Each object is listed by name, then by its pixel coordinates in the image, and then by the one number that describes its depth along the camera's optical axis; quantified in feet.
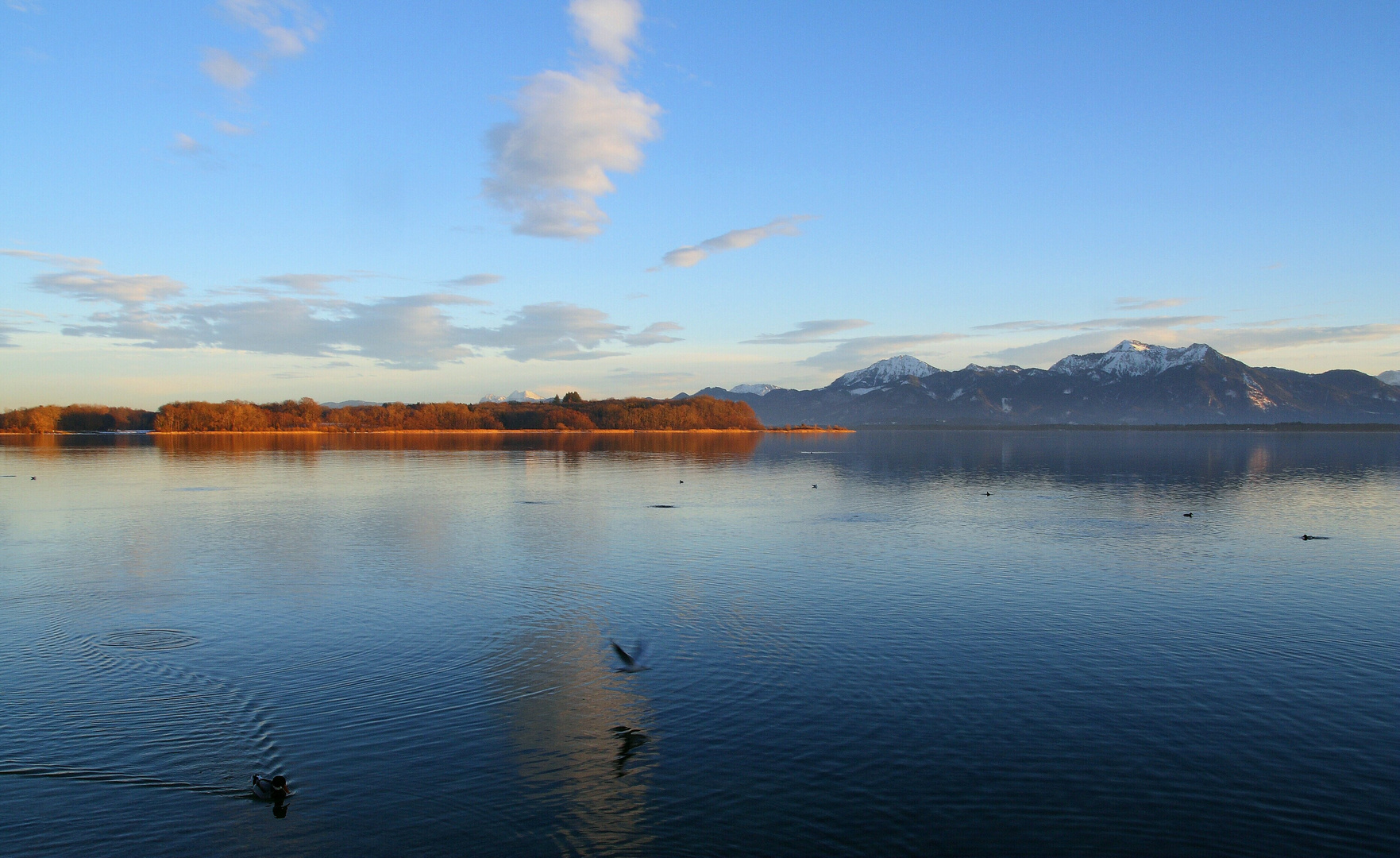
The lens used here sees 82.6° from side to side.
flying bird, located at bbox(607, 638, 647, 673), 60.90
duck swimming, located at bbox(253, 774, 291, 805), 39.96
